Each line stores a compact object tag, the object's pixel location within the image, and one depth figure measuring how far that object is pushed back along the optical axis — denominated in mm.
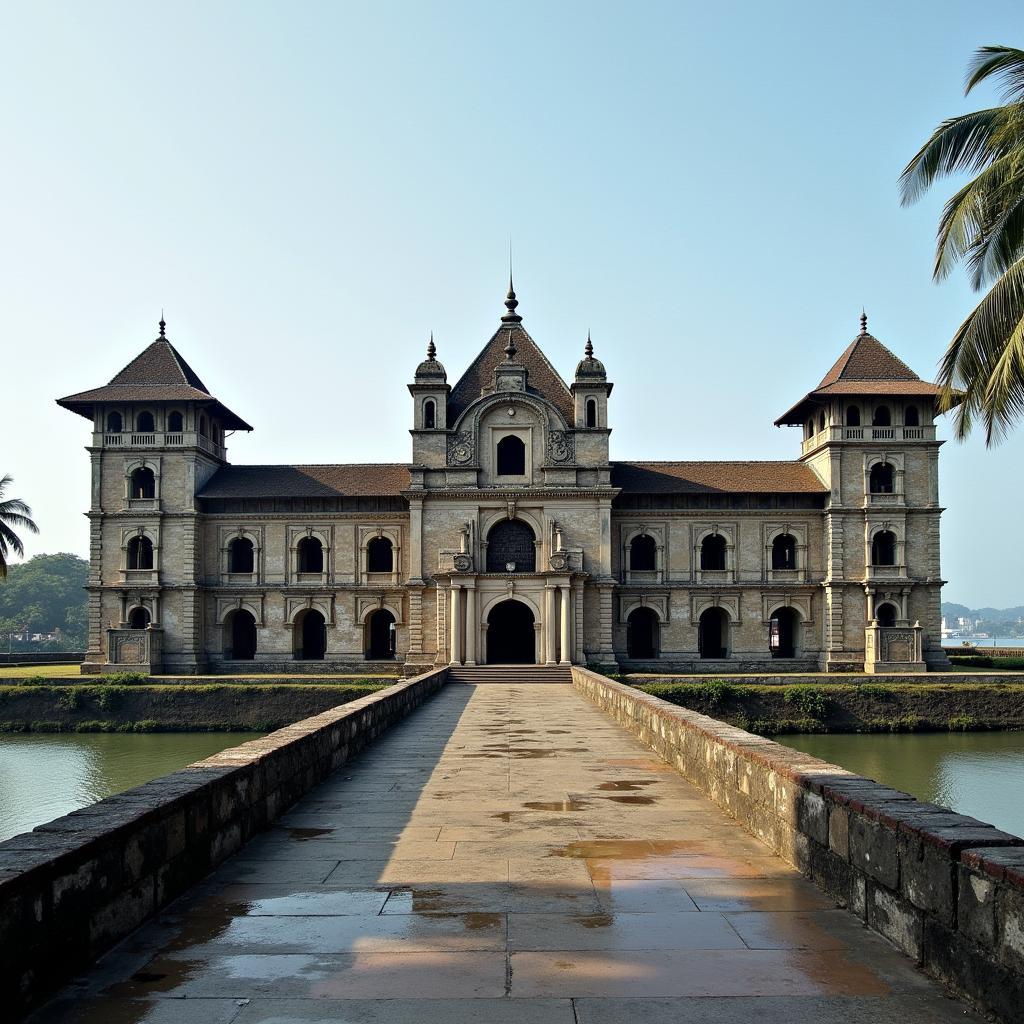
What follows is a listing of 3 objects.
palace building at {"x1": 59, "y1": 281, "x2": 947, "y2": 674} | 43031
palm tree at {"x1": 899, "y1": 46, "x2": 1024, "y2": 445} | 15224
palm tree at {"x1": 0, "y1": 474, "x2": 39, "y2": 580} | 48344
